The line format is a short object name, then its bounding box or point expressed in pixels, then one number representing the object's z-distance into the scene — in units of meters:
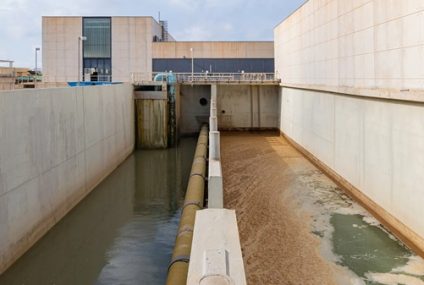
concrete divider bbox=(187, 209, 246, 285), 2.78
